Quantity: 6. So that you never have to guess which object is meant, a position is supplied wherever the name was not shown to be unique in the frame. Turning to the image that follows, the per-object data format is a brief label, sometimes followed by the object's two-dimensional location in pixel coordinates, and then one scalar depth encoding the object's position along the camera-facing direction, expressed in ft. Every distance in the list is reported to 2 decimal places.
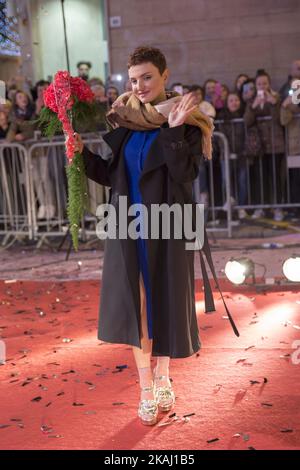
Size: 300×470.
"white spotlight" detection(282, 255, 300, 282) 19.45
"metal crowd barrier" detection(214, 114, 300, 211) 30.40
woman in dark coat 10.81
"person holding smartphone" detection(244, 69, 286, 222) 30.01
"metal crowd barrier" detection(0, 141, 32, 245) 30.42
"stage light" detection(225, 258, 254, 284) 20.12
